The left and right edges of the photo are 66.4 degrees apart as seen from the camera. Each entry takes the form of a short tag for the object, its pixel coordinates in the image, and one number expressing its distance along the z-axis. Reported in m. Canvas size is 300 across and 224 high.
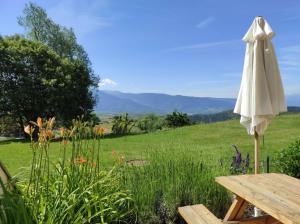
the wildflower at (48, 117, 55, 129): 1.67
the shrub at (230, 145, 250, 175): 3.29
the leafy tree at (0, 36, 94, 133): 13.33
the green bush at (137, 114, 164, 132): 13.21
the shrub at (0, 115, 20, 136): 14.87
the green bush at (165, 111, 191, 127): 13.23
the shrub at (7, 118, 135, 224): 1.77
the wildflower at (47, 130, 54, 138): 1.65
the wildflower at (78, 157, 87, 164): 2.06
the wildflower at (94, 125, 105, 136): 2.10
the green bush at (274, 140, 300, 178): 3.24
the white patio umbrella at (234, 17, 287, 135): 2.60
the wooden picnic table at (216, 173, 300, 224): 1.61
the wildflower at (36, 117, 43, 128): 1.61
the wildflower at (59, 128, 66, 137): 1.99
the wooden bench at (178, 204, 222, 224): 2.08
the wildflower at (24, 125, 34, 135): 1.66
